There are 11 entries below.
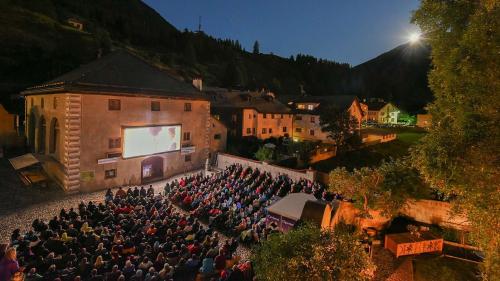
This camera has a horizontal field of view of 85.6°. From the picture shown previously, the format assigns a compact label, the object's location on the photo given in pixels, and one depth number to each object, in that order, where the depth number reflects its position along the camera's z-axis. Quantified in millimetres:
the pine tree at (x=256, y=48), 179000
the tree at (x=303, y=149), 35156
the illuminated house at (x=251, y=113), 44469
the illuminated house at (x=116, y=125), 21344
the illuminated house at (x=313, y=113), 48881
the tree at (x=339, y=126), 38750
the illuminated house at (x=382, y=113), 75188
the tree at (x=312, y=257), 7090
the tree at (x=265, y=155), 32438
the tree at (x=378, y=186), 16422
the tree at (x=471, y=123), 7898
